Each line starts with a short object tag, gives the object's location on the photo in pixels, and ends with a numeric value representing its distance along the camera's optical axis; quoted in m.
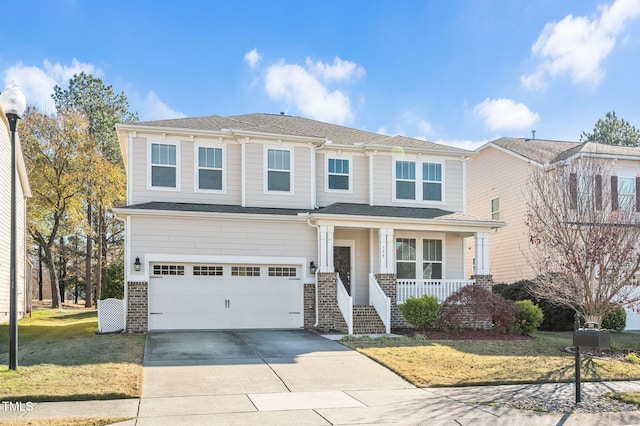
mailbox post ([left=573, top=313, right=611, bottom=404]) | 8.66
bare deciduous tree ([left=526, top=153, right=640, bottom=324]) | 14.23
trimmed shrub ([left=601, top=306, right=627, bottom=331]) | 20.00
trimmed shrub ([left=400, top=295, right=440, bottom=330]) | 16.73
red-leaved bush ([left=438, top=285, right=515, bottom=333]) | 16.56
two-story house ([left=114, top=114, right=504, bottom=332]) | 17.12
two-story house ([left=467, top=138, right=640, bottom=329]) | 22.98
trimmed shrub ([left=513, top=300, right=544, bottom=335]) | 16.84
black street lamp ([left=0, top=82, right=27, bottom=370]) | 10.06
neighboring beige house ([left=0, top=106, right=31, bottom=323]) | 20.30
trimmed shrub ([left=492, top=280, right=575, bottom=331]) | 20.20
